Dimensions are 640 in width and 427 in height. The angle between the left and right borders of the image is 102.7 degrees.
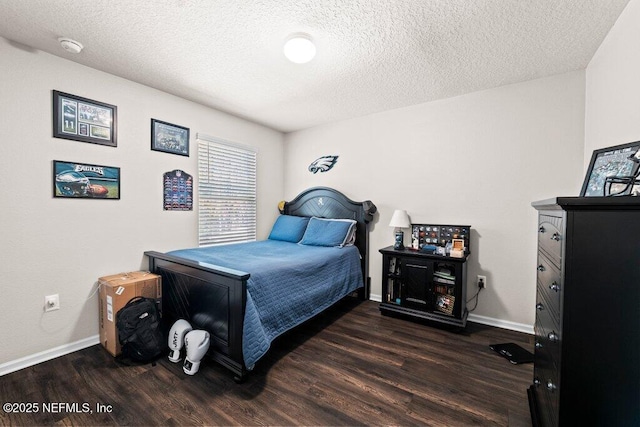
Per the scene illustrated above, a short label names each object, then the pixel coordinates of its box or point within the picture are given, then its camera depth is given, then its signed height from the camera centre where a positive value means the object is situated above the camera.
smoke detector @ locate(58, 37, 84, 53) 1.87 +1.21
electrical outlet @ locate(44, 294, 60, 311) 2.04 -0.77
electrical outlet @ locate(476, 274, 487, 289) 2.72 -0.75
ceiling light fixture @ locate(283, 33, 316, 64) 1.84 +1.20
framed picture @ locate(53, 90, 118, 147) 2.09 +0.76
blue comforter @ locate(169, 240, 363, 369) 1.78 -0.64
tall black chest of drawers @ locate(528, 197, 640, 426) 0.81 -0.33
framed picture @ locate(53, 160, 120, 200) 2.10 +0.23
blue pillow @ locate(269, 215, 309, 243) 3.62 -0.27
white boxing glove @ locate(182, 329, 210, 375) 1.81 -1.01
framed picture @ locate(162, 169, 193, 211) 2.79 +0.20
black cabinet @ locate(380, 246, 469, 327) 2.52 -0.80
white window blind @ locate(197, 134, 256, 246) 3.17 +0.22
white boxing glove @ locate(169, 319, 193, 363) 1.97 -1.02
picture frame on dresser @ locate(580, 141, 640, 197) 1.31 +0.25
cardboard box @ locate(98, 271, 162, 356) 2.07 -0.74
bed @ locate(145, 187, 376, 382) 1.75 -0.66
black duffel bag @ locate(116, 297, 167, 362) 1.94 -0.97
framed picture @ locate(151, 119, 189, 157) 2.69 +0.77
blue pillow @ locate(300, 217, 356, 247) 3.23 -0.30
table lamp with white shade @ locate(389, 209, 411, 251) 2.95 -0.14
